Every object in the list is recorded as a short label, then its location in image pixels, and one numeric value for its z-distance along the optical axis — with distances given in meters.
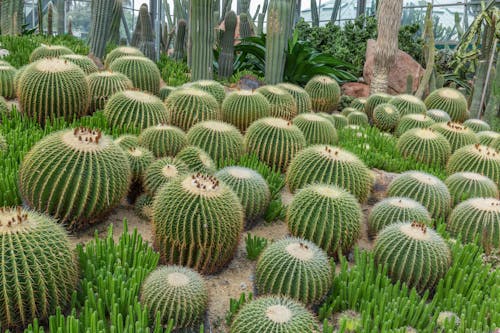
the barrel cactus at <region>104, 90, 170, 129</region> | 4.66
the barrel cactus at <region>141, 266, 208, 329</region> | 2.42
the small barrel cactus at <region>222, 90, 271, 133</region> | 5.32
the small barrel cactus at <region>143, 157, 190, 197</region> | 3.54
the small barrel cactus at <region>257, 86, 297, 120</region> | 5.81
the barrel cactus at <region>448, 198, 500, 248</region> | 3.68
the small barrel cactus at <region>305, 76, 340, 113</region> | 7.21
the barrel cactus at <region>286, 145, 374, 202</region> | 4.02
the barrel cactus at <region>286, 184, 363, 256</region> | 3.34
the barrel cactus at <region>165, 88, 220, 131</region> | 5.09
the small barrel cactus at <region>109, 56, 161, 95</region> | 5.79
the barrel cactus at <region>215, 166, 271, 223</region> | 3.61
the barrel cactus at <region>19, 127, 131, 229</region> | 3.10
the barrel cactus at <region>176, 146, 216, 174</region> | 3.82
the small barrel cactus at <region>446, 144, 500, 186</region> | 4.82
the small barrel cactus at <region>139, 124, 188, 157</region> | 4.11
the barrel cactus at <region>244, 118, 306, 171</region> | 4.65
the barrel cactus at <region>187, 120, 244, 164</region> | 4.37
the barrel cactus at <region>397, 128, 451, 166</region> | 5.34
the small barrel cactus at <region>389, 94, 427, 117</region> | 6.97
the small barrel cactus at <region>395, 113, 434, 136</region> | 6.21
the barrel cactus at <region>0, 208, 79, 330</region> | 2.16
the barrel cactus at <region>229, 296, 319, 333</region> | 2.28
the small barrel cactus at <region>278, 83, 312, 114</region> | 6.29
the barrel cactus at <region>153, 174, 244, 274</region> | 2.95
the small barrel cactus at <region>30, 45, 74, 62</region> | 5.98
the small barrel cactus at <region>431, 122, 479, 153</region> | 5.62
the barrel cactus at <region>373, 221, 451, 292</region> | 3.05
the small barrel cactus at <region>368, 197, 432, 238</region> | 3.61
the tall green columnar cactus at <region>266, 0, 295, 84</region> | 7.21
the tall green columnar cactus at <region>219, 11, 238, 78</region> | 8.31
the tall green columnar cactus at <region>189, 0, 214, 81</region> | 6.75
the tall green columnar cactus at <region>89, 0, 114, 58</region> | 7.55
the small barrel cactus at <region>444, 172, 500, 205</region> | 4.31
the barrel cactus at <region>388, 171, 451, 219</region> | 4.04
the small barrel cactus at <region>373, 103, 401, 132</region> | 6.70
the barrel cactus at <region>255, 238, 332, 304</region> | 2.76
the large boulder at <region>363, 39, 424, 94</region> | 9.78
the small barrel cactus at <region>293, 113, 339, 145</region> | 5.16
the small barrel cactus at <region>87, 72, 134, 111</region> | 5.10
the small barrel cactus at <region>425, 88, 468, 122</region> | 7.50
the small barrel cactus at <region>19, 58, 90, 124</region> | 4.38
